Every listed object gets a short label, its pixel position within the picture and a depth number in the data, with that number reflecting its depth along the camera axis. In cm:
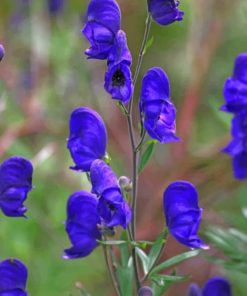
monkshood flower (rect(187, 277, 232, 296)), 91
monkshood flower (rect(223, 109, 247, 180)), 92
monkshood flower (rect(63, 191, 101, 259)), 85
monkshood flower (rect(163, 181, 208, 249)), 84
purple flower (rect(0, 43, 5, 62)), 82
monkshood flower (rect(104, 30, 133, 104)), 80
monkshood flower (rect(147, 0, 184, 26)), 82
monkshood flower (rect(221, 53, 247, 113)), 91
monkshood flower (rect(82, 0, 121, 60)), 82
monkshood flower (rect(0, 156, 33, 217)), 84
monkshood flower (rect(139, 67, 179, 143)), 83
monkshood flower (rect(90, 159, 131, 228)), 81
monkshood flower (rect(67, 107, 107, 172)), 84
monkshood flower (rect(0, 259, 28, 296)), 83
